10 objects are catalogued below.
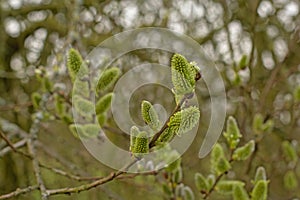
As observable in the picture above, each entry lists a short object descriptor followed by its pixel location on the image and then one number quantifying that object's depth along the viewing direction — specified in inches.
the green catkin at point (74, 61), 31.7
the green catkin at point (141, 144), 27.8
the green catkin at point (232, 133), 34.8
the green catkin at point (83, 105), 33.7
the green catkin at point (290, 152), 46.5
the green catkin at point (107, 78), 32.3
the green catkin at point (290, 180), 49.4
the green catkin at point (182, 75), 26.9
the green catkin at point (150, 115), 27.4
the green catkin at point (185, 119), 27.1
